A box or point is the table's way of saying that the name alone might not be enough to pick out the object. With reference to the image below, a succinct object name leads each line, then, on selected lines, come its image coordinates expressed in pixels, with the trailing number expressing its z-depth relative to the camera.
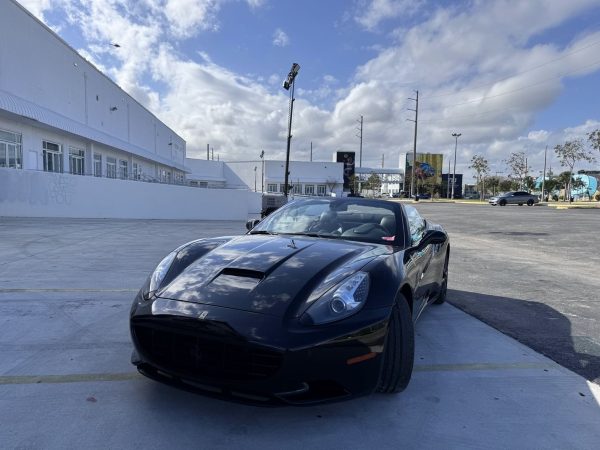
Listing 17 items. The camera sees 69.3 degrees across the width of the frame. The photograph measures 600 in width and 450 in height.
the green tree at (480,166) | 71.50
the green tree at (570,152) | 49.33
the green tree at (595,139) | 42.73
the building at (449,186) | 90.58
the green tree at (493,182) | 83.84
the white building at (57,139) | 18.44
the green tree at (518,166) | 66.50
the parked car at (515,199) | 45.84
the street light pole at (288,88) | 23.16
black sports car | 2.38
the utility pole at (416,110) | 62.64
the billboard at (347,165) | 83.38
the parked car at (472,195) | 90.45
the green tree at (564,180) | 67.06
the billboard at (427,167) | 87.25
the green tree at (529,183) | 77.19
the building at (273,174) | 72.25
